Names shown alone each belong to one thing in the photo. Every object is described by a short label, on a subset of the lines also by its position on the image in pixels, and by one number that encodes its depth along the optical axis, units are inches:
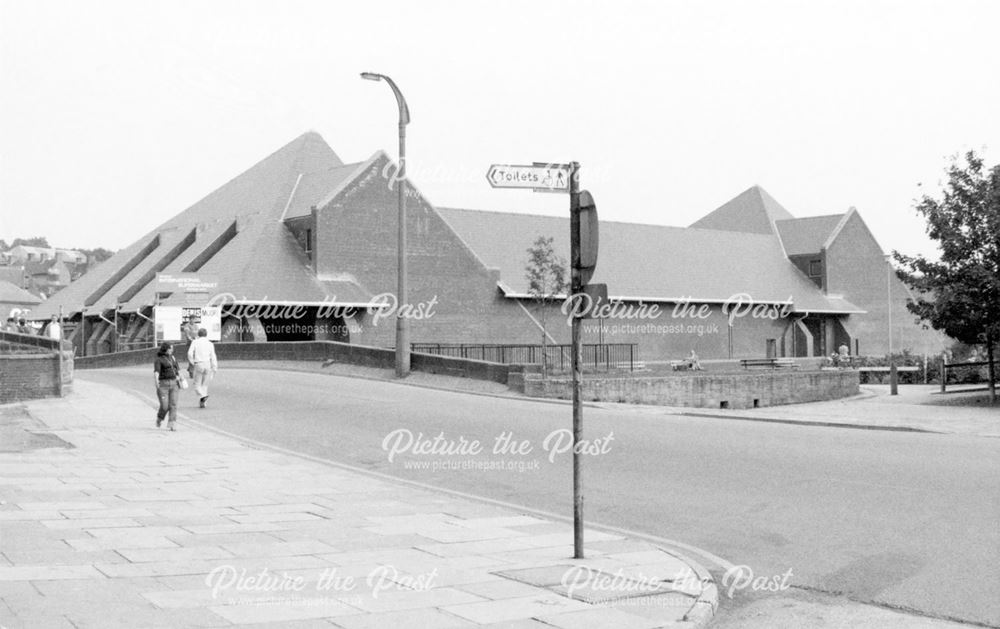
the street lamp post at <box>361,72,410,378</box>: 1126.4
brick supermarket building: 1991.9
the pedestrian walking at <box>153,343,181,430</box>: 725.3
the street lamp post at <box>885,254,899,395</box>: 2768.2
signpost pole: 339.3
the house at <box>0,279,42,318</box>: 5438.0
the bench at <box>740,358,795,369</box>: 1875.7
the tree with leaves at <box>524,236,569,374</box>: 1571.1
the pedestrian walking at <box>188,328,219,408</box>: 876.6
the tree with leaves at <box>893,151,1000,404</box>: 1120.8
